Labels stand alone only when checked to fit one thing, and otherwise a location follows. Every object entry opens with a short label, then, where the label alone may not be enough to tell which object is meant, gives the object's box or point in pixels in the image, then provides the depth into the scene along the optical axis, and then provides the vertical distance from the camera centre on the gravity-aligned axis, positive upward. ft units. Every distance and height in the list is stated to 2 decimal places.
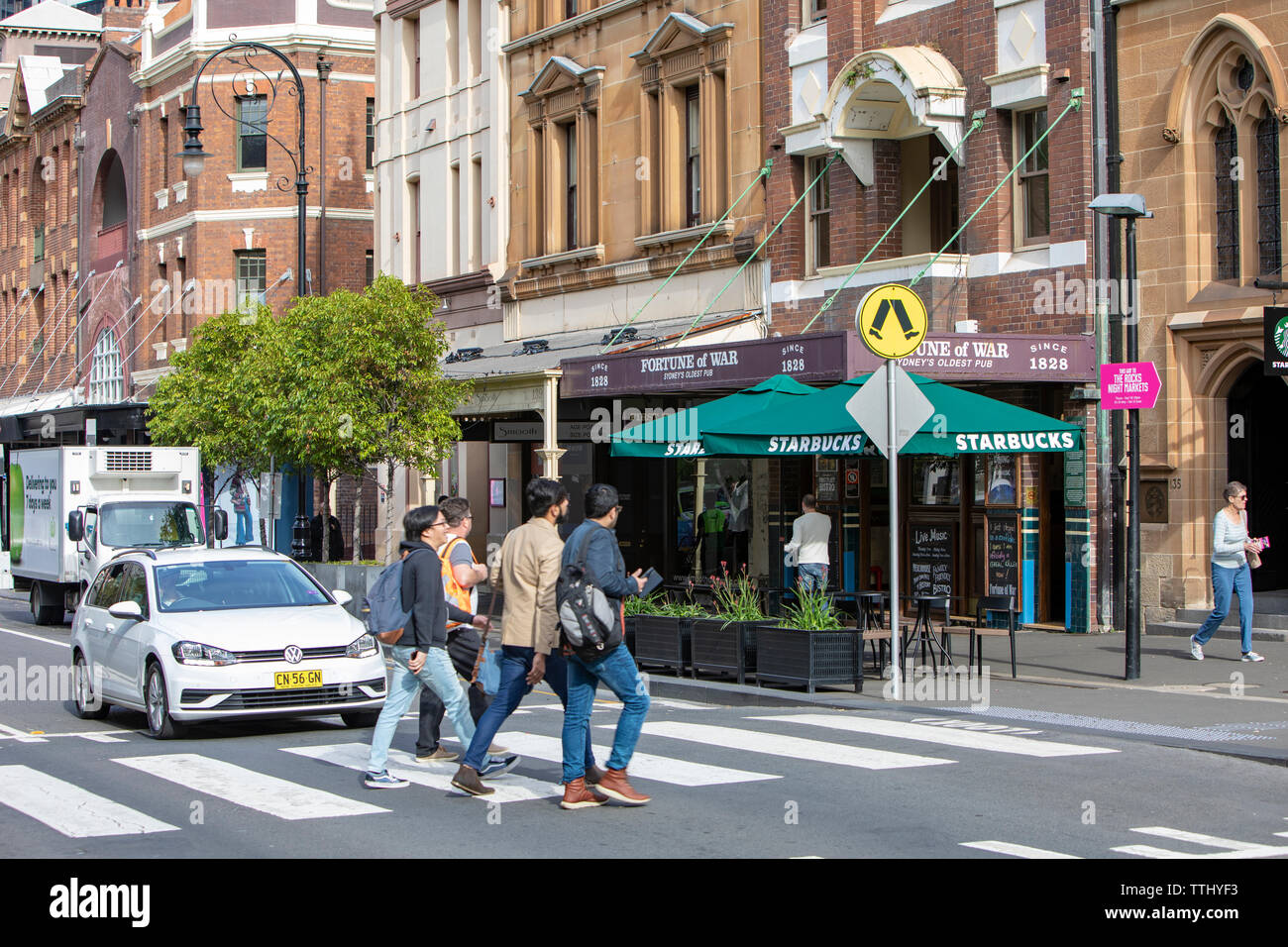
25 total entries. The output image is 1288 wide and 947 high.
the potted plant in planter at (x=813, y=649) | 49.16 -4.28
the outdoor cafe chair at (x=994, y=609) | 50.19 -3.56
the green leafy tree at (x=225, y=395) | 90.43 +6.99
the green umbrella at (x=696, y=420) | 58.23 +3.09
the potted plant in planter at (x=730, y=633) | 51.49 -3.97
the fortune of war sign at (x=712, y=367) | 62.18 +5.80
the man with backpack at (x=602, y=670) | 30.17 -2.97
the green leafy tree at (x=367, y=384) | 83.76 +6.44
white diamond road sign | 48.62 +2.85
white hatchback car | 40.88 -3.41
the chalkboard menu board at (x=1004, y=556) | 67.92 -2.12
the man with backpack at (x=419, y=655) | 33.27 -2.98
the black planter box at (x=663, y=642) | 54.03 -4.42
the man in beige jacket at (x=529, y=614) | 31.19 -1.99
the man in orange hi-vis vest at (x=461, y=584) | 36.60 -1.66
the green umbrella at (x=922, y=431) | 53.62 +2.48
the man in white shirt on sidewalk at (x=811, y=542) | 63.67 -1.38
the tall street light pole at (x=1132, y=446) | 49.24 +1.75
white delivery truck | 80.38 +0.05
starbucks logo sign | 52.75 +5.28
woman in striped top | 53.98 -1.91
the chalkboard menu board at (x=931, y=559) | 71.67 -2.36
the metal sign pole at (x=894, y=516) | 47.75 -0.32
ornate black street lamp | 92.68 +19.91
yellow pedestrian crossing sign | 48.26 +5.32
